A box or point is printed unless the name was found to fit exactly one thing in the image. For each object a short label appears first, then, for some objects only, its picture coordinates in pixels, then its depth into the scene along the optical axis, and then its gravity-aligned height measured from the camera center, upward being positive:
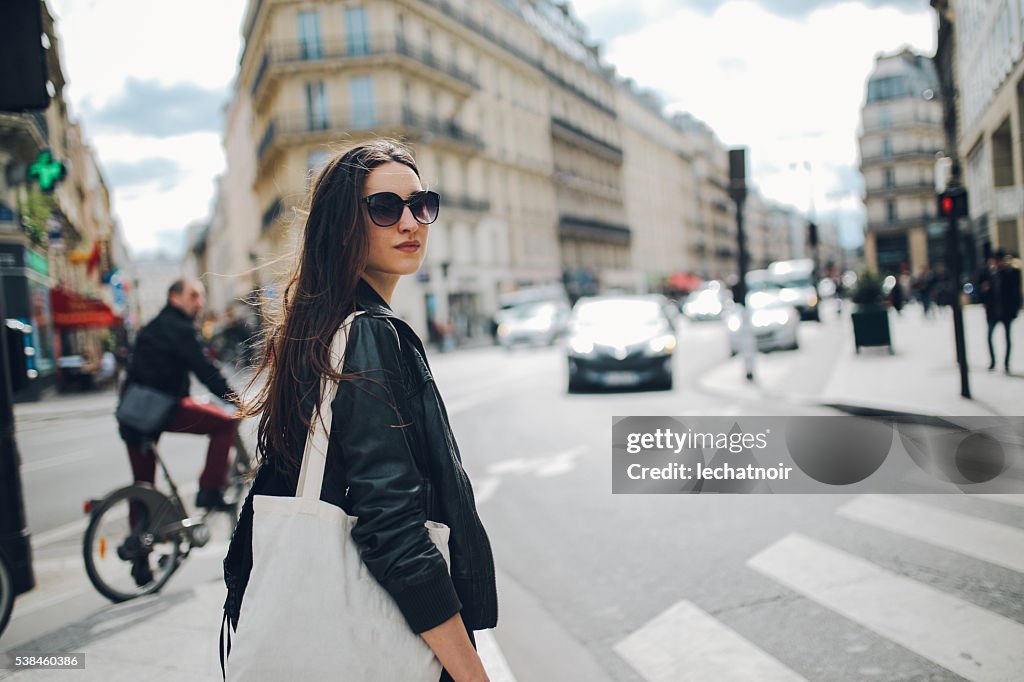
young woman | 1.58 -0.17
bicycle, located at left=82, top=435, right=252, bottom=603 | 4.82 -1.13
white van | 30.47 -0.08
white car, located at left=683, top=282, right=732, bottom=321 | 39.38 -0.41
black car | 13.95 -0.75
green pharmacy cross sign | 8.96 +1.88
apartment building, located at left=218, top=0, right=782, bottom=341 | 40.25 +10.75
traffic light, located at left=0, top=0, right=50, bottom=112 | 4.77 +1.66
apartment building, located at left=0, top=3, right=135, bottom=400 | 24.91 +3.10
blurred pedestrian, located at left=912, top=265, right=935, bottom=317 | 27.84 -0.37
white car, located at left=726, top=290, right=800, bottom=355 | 19.97 -0.82
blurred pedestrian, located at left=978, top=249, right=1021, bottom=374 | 12.10 -0.28
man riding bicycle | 5.17 -0.20
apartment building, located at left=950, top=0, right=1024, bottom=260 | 21.02 +4.59
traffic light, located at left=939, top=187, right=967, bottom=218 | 10.12 +0.84
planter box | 16.59 -0.86
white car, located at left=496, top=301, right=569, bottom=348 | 29.36 -0.54
